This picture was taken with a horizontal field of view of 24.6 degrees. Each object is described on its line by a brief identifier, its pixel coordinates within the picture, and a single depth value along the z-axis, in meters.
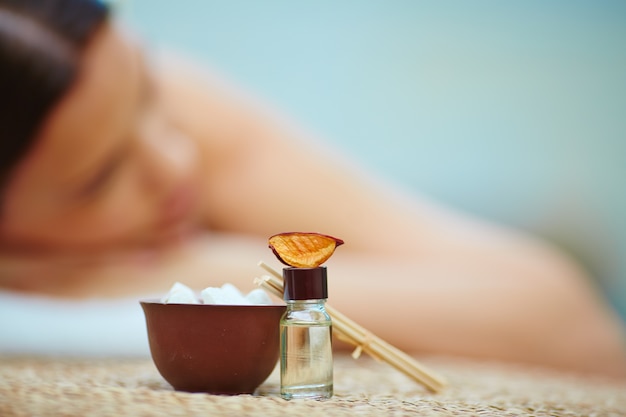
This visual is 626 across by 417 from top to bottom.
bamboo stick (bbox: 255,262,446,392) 0.76
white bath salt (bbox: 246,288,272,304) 0.77
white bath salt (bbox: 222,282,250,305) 0.76
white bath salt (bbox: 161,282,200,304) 0.76
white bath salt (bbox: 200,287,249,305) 0.76
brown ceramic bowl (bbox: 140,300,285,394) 0.74
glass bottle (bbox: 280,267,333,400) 0.73
